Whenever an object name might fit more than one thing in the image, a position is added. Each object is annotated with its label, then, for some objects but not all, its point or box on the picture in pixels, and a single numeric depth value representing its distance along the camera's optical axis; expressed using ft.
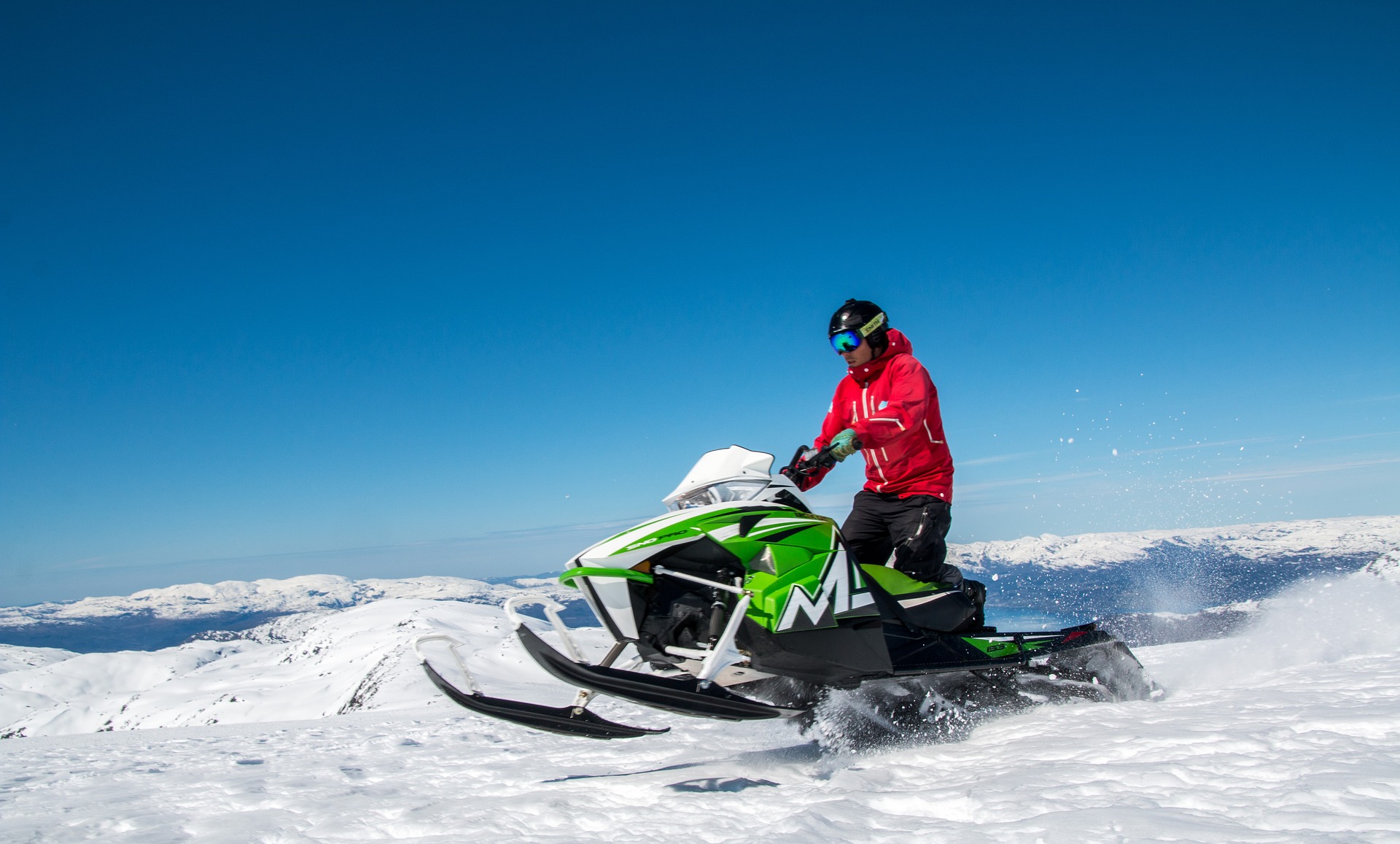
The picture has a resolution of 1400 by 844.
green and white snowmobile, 9.97
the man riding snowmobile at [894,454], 14.24
